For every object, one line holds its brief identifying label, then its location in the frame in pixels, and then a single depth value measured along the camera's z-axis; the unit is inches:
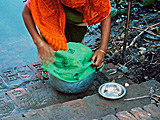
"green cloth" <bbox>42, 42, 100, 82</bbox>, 108.0
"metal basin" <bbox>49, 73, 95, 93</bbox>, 112.4
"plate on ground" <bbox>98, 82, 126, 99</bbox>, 102.1
